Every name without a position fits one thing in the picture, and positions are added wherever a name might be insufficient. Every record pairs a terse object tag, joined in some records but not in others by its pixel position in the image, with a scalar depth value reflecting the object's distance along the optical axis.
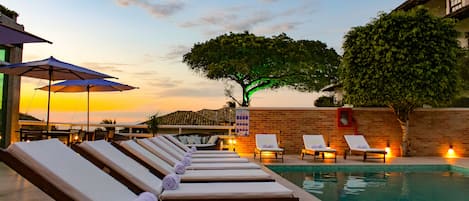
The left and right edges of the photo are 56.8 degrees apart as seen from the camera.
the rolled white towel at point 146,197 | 3.43
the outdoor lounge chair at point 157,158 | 4.97
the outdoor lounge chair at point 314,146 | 11.97
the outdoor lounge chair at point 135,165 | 4.00
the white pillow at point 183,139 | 12.33
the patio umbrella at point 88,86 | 11.12
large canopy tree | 25.95
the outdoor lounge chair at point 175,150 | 6.81
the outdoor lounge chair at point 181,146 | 8.26
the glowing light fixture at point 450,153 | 13.96
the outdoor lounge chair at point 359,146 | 12.08
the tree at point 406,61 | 12.73
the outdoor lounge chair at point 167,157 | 5.85
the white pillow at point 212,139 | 12.11
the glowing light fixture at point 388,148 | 14.09
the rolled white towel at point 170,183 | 4.16
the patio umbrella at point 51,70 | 8.07
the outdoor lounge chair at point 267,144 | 11.82
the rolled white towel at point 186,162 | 6.07
